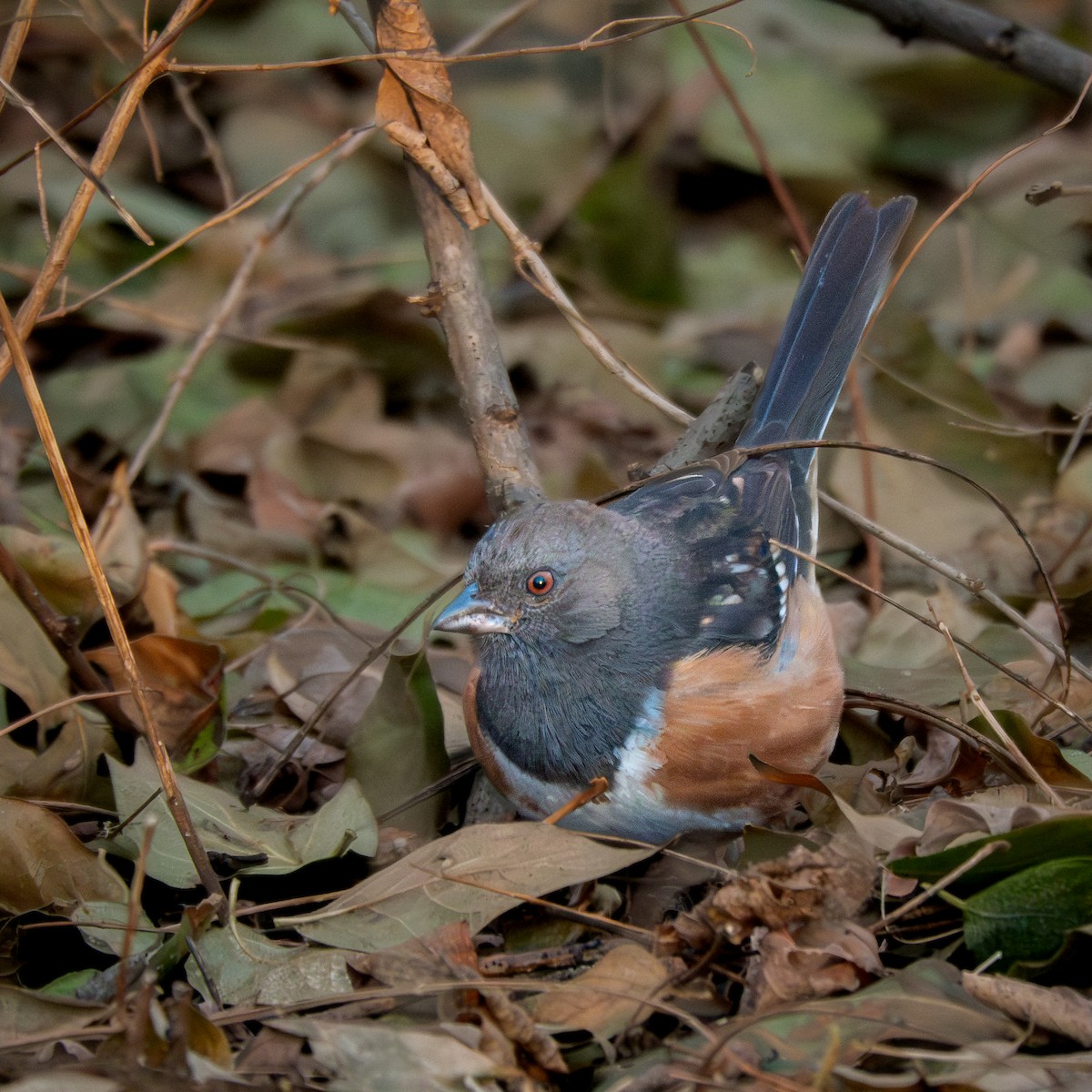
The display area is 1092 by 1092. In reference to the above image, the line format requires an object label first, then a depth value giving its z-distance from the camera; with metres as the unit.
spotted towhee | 4.44
